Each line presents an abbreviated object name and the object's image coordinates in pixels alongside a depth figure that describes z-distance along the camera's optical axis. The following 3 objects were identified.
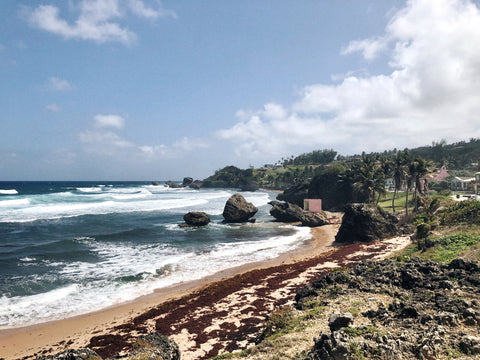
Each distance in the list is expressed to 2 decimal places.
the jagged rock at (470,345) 6.90
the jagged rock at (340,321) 8.62
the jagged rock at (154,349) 7.94
